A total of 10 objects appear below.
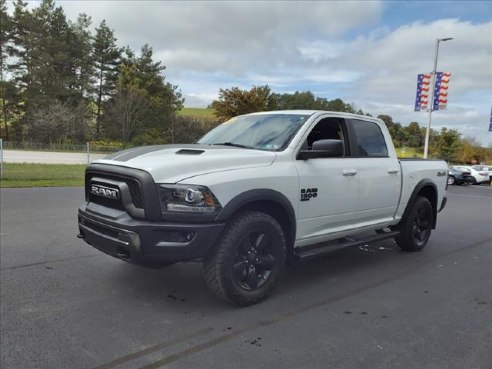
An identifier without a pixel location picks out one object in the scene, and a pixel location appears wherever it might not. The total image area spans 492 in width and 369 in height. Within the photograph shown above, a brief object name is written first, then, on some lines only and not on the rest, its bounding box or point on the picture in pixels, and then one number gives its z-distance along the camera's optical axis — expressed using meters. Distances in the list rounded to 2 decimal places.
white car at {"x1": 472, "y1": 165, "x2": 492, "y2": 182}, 31.78
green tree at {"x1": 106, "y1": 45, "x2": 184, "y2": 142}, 46.38
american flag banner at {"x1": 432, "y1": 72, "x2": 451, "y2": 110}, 28.05
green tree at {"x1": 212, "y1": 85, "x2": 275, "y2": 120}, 44.41
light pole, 28.36
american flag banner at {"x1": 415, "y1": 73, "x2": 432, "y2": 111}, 28.45
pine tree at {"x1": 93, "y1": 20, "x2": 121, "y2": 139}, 53.22
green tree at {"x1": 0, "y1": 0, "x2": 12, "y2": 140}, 47.42
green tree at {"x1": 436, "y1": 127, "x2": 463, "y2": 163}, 60.03
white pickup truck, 3.73
